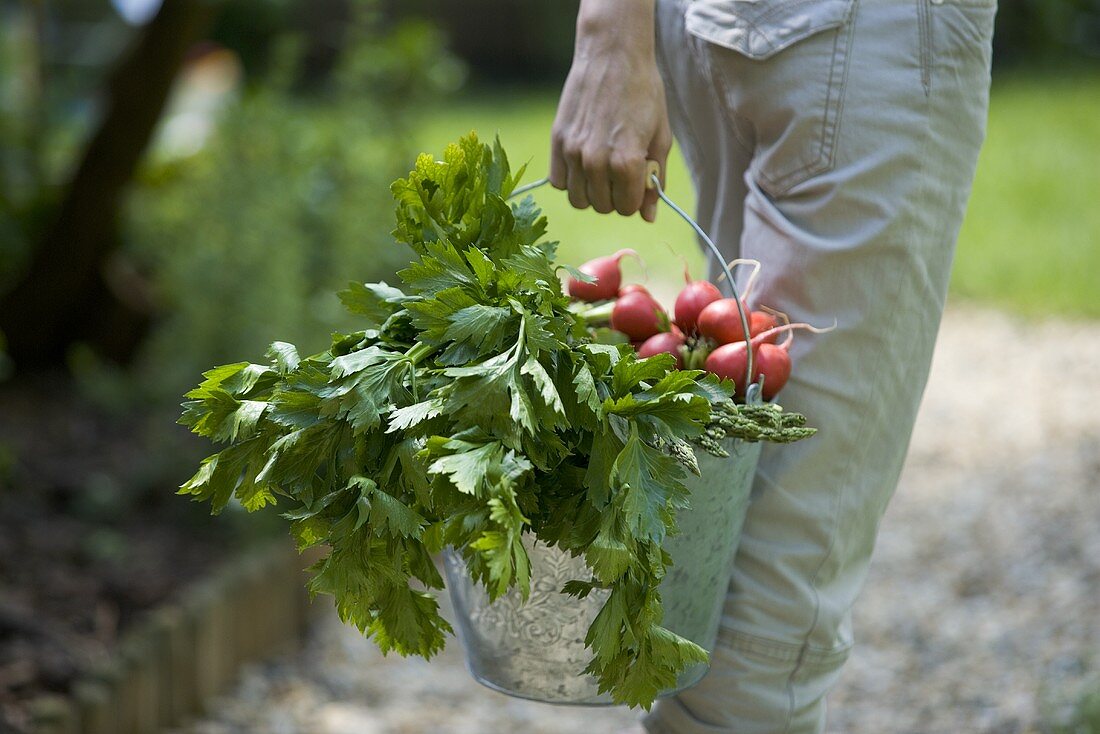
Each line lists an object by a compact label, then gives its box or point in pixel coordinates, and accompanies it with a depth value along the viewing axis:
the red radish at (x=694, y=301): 2.29
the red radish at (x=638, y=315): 2.31
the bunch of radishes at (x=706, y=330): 2.24
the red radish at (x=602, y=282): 2.37
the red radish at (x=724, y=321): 2.26
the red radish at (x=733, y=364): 2.23
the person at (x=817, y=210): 2.28
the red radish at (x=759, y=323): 2.28
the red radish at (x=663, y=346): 2.28
